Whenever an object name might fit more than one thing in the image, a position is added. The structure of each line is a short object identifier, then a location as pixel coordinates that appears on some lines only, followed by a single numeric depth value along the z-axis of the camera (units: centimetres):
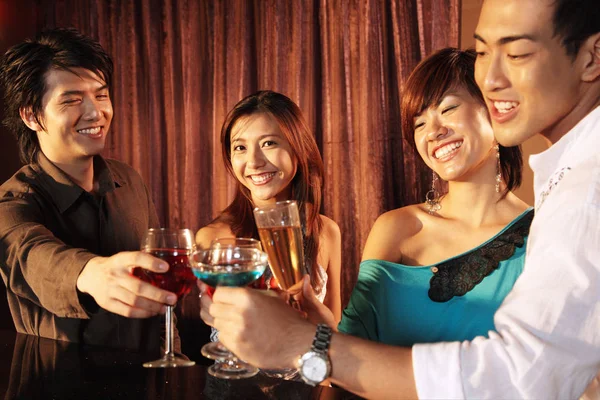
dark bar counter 132
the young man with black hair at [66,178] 217
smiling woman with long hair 247
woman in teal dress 189
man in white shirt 100
